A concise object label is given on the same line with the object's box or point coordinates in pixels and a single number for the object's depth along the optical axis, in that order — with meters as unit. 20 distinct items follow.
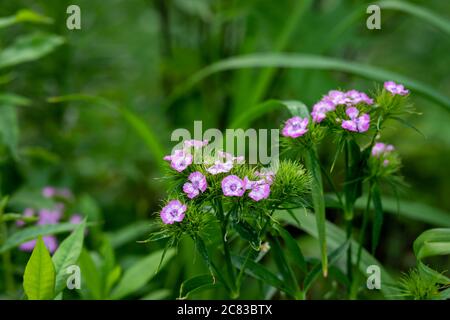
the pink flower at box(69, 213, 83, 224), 1.10
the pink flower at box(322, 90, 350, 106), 0.85
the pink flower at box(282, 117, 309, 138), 0.84
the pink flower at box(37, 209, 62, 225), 1.09
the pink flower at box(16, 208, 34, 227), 1.09
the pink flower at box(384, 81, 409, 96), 0.85
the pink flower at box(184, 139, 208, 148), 0.84
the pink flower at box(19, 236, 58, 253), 1.07
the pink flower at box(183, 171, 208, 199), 0.82
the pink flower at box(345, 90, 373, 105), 0.85
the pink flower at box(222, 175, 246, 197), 0.81
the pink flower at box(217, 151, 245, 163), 0.83
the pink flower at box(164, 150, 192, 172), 0.82
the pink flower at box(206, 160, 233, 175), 0.81
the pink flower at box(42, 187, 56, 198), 1.13
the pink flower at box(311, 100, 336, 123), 0.85
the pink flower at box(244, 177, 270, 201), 0.81
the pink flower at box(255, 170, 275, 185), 0.83
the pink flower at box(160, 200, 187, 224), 0.81
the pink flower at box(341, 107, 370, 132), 0.84
